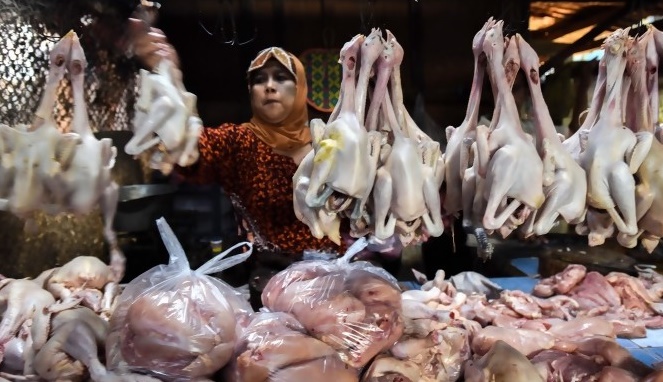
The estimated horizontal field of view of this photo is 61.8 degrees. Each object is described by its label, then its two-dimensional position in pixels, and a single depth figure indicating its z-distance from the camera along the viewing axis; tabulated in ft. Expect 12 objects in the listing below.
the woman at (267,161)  6.61
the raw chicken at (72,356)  4.22
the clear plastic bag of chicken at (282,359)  4.06
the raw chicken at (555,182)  4.09
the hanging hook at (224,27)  6.53
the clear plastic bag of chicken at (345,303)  4.44
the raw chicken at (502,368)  4.48
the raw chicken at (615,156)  4.18
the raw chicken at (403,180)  4.00
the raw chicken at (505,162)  3.92
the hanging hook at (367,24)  4.89
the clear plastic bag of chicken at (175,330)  3.96
